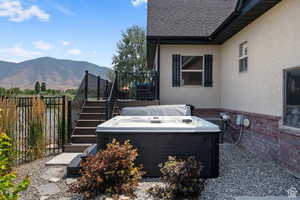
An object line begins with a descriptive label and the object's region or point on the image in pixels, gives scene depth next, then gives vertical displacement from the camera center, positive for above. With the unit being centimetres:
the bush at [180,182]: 327 -129
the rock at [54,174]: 418 -157
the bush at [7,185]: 201 -83
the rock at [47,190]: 351 -158
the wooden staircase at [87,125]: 610 -91
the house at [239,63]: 448 +103
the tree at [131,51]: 2948 +610
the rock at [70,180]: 396 -155
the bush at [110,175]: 334 -123
